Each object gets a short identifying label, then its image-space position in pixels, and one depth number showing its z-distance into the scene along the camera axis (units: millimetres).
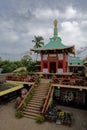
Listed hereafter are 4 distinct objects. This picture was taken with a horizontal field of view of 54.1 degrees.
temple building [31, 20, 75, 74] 14915
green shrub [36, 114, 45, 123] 8401
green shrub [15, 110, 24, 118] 9030
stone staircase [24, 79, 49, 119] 9232
